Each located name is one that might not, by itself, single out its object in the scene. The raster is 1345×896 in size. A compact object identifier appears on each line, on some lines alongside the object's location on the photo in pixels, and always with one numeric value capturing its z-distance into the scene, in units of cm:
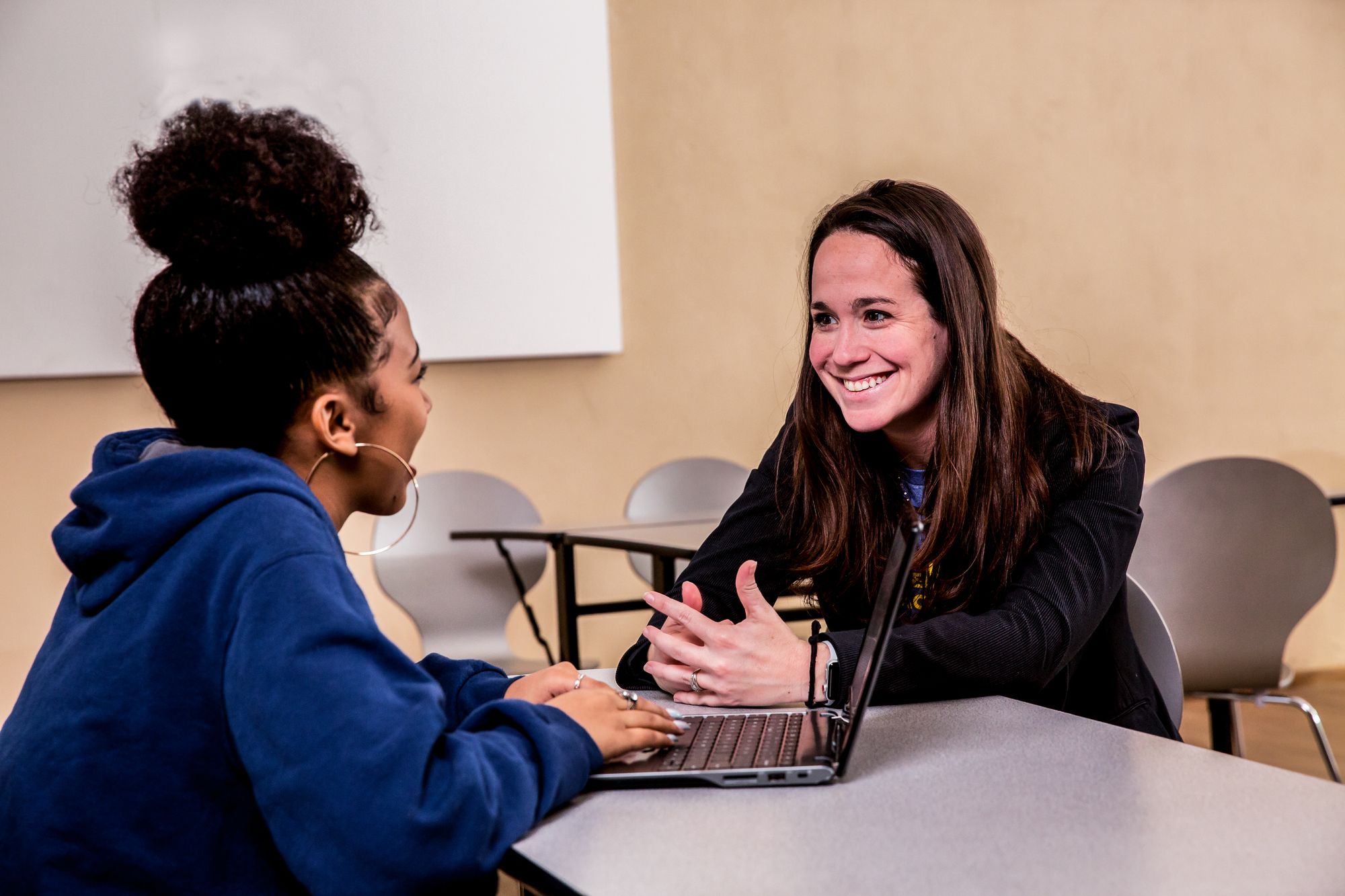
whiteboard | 353
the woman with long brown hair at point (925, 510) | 126
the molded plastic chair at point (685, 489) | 380
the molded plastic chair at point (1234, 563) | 244
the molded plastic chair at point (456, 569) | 333
